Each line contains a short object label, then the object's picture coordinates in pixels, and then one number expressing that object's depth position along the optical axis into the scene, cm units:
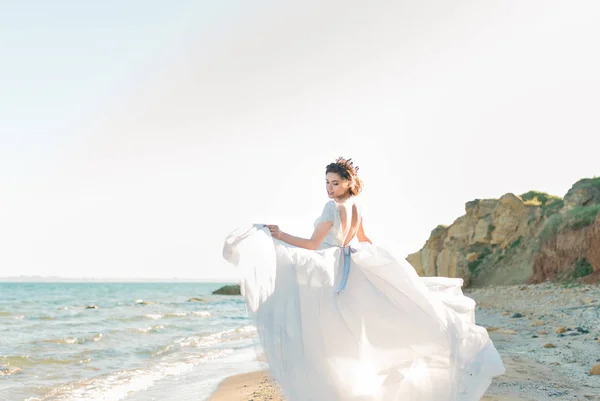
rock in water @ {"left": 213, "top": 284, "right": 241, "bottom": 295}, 8394
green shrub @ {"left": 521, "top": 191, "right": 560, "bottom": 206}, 3209
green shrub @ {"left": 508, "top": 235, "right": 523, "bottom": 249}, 3092
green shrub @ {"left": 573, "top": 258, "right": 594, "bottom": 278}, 2108
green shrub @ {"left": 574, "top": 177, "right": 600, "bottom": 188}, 2542
